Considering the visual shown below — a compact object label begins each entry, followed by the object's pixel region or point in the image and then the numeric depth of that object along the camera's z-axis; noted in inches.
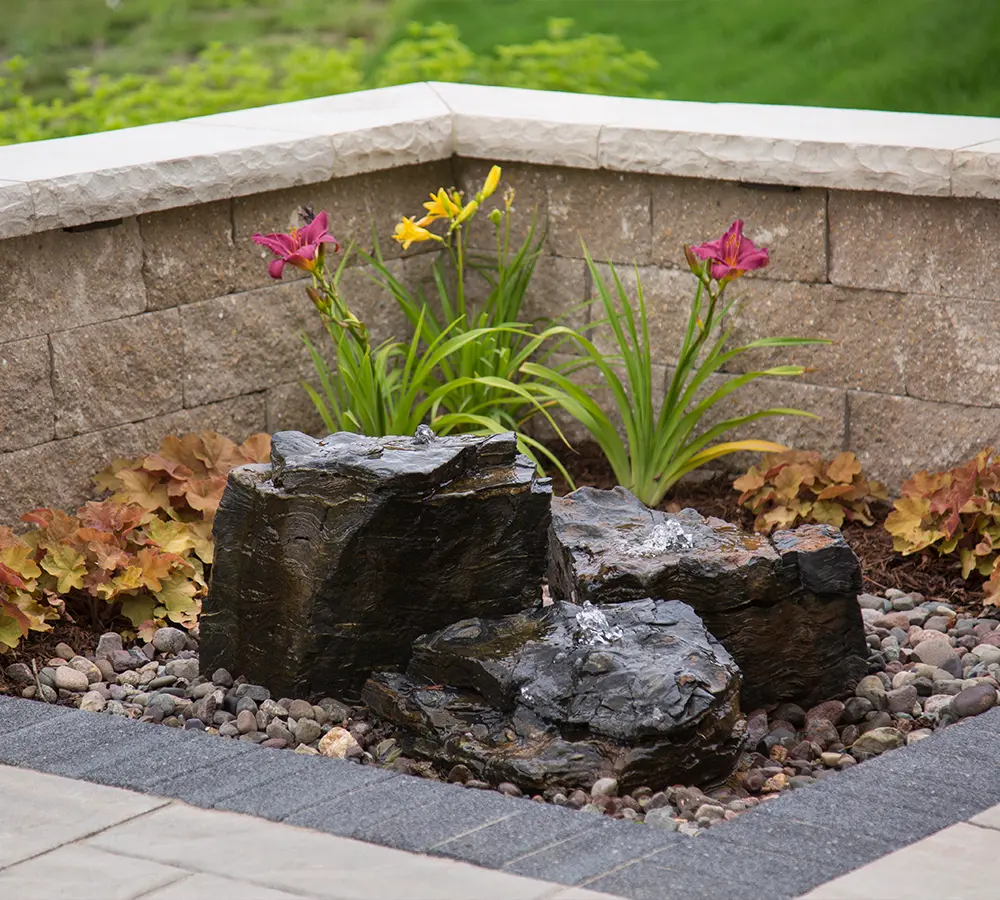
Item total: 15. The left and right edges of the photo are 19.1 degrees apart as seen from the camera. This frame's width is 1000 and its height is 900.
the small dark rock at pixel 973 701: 254.2
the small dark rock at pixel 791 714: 262.0
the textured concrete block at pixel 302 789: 211.4
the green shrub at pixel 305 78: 670.4
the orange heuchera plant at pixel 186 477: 324.8
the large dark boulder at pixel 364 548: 251.9
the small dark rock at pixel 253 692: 262.9
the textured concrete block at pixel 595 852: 190.8
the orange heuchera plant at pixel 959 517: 317.2
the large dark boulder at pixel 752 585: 255.8
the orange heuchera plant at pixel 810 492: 346.2
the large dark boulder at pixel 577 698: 227.4
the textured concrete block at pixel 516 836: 195.5
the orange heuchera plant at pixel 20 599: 274.6
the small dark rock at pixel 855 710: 260.8
